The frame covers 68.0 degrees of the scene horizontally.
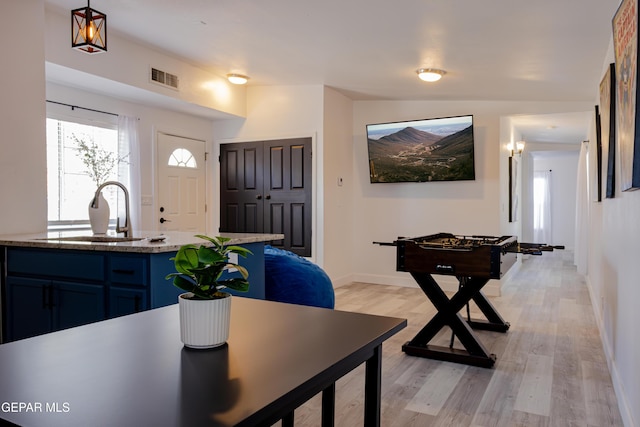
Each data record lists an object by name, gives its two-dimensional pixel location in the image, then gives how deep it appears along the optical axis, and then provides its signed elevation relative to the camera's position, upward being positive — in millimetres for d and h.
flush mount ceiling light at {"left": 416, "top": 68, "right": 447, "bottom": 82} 4594 +1316
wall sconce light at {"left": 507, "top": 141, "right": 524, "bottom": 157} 6935 +947
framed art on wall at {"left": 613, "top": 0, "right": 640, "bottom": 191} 1771 +524
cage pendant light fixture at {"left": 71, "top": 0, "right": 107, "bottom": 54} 2879 +1074
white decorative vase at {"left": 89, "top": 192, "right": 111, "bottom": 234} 3121 -47
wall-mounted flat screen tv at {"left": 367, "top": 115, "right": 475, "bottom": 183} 5742 +734
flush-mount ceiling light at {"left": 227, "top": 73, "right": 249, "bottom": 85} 5464 +1513
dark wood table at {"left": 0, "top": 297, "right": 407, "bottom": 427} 770 -323
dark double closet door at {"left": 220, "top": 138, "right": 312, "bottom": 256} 5910 +246
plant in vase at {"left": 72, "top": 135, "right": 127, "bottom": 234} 3131 +341
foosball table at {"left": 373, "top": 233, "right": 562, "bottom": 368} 3146 -437
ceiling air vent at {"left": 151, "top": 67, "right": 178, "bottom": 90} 4770 +1346
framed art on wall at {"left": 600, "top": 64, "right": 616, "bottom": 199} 2951 +540
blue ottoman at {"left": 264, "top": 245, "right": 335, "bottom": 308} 3295 -511
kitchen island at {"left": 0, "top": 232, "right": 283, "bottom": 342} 2305 -364
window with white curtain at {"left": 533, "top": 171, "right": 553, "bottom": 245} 11328 -1
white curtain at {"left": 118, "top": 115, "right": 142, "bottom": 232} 5137 +513
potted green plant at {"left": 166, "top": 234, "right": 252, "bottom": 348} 1080 -206
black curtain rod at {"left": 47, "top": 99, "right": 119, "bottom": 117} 4505 +1004
